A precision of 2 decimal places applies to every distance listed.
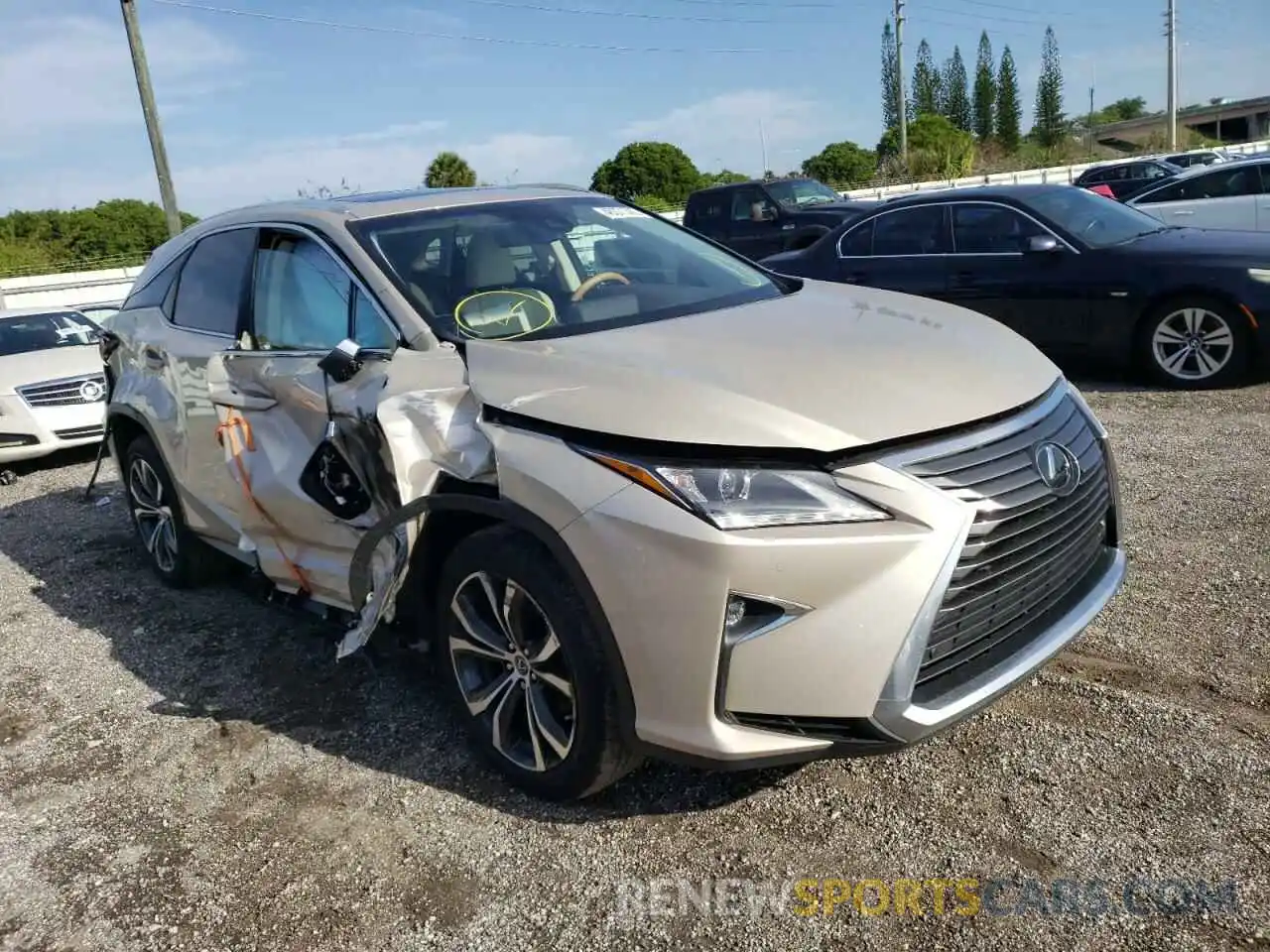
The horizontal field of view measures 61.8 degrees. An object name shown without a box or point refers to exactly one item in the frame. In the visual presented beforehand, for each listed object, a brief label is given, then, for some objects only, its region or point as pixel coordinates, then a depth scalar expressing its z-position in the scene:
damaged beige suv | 2.47
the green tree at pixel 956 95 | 76.56
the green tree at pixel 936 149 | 38.28
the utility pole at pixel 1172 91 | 50.38
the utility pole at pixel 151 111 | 18.28
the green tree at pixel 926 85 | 74.00
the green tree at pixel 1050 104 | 73.31
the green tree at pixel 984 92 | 76.75
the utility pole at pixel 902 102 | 41.12
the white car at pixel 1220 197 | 11.77
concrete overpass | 94.56
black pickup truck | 15.68
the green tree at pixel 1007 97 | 76.56
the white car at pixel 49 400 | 8.66
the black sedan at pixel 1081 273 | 7.17
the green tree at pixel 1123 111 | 124.38
